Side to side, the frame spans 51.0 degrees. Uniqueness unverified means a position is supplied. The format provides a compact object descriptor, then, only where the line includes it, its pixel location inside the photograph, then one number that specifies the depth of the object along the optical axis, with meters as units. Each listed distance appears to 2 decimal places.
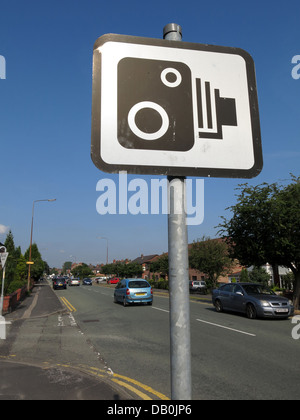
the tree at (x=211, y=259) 35.22
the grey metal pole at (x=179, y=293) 1.37
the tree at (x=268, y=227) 15.52
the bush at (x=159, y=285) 44.95
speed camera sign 1.58
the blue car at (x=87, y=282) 60.67
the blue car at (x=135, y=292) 18.31
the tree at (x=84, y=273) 119.23
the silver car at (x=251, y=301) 12.91
